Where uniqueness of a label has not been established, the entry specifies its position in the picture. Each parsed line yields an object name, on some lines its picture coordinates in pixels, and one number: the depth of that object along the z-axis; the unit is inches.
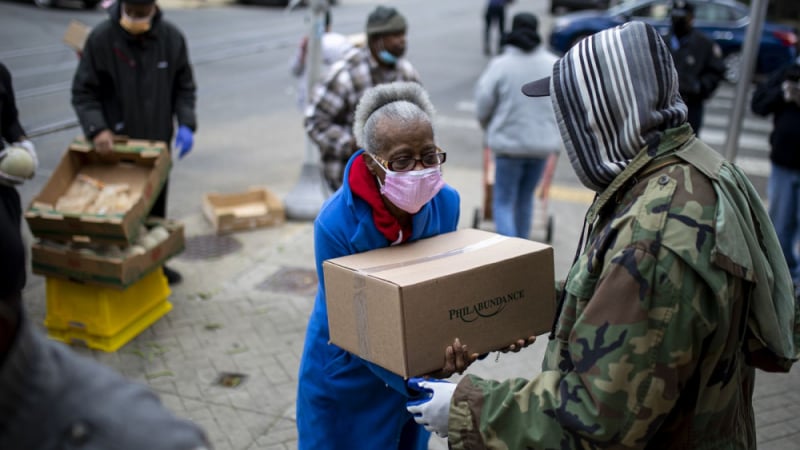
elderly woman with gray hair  106.2
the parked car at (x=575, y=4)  1058.7
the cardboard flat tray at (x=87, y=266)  178.2
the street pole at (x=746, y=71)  283.9
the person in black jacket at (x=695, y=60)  276.4
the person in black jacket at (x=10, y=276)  48.8
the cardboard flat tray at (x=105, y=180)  175.2
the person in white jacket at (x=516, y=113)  227.5
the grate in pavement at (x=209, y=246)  254.8
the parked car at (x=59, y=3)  756.6
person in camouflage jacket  68.7
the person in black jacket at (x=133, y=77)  202.7
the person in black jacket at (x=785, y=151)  225.1
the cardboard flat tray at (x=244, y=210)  273.0
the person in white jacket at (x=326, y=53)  275.9
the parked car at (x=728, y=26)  627.2
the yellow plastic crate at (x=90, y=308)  185.6
